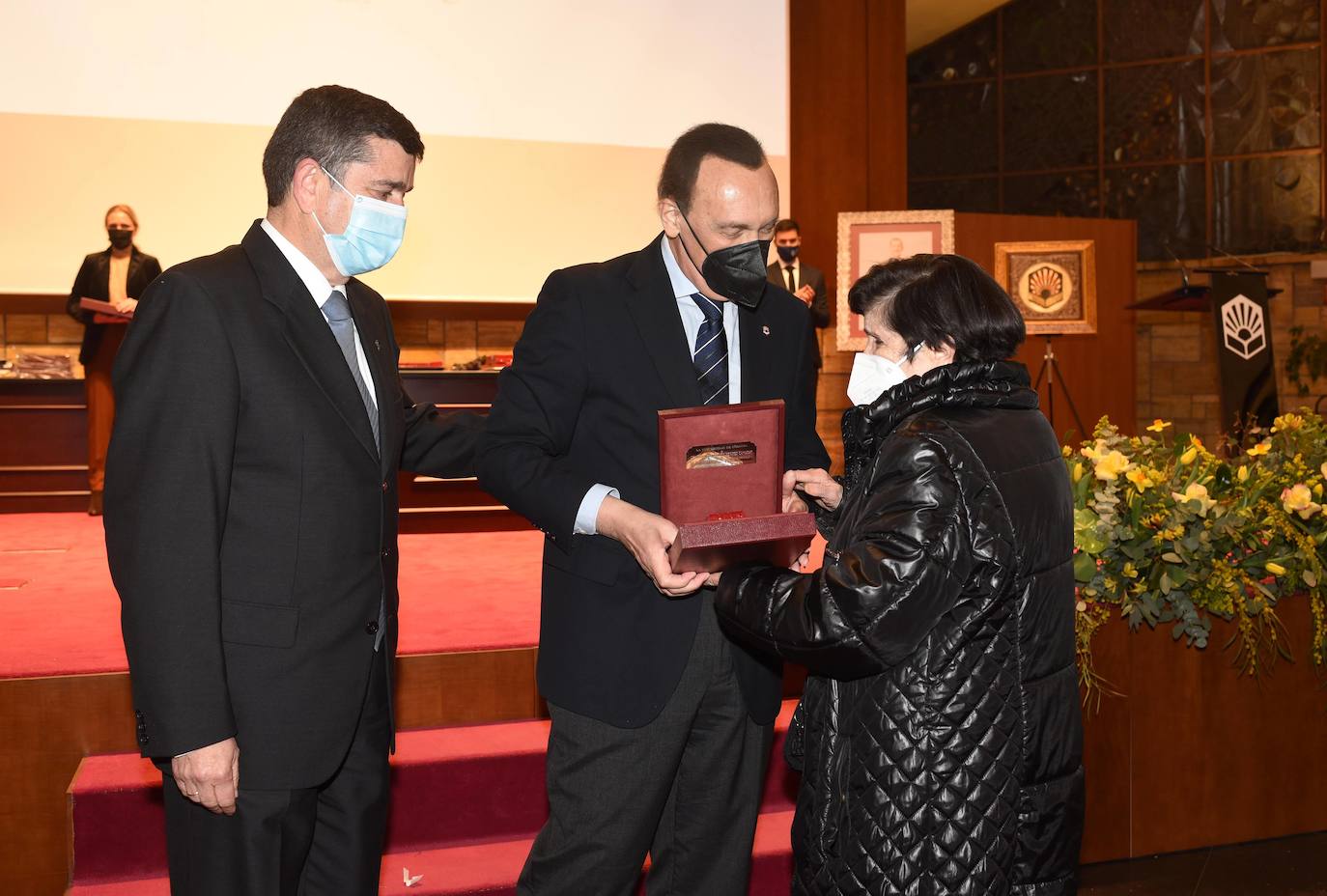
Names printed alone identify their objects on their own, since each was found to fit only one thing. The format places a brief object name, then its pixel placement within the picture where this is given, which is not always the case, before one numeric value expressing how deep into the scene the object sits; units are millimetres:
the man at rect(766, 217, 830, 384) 6658
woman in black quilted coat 1572
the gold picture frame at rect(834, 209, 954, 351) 7090
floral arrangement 3205
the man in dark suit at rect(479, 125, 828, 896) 1879
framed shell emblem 7609
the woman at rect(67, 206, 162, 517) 6051
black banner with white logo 6281
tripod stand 7555
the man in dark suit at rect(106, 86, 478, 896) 1543
